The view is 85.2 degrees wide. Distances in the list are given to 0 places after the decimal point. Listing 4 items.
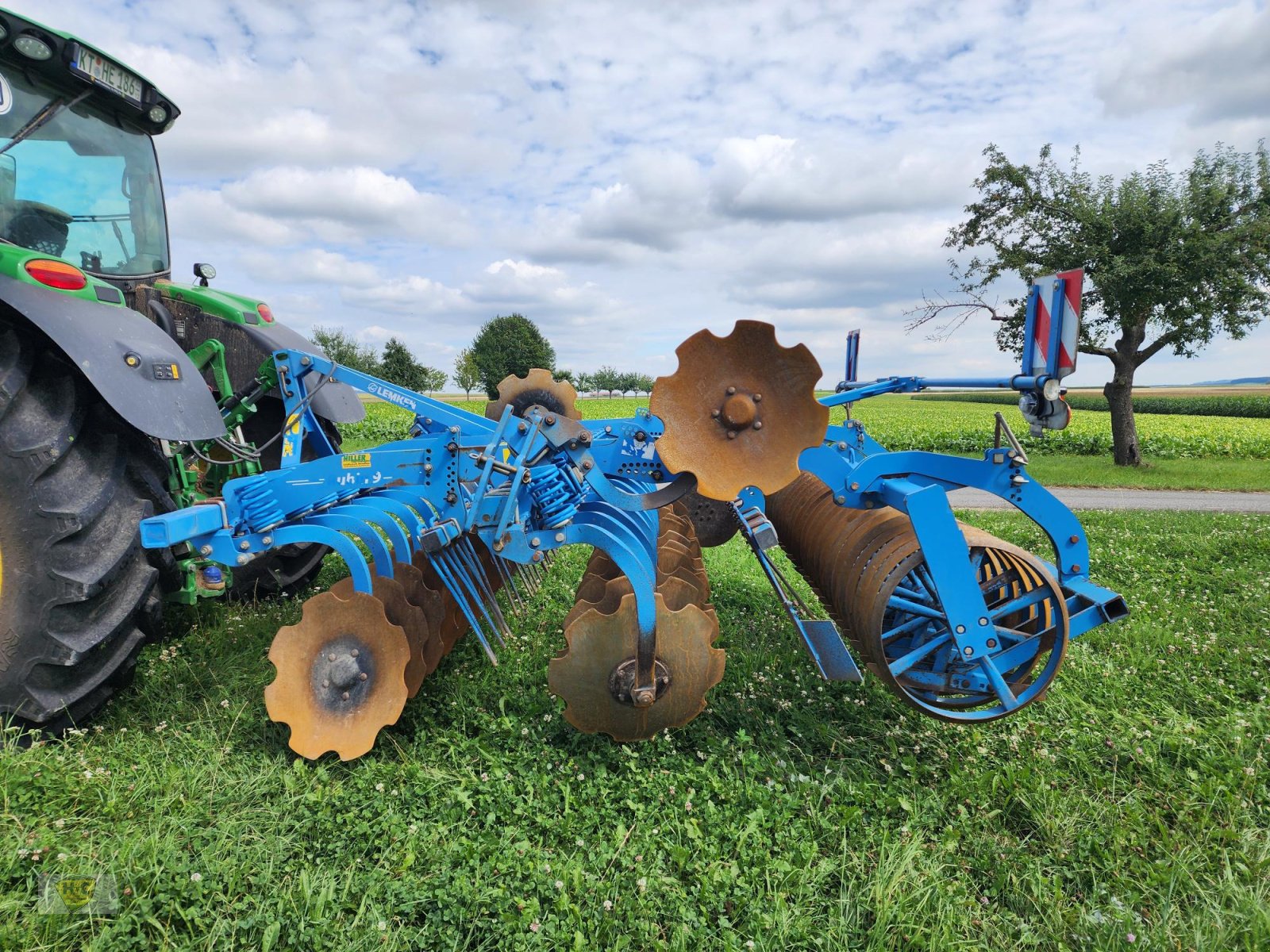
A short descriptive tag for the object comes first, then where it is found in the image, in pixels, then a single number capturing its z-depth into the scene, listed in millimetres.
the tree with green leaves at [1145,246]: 12211
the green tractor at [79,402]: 2605
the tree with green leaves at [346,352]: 47666
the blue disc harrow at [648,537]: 2660
